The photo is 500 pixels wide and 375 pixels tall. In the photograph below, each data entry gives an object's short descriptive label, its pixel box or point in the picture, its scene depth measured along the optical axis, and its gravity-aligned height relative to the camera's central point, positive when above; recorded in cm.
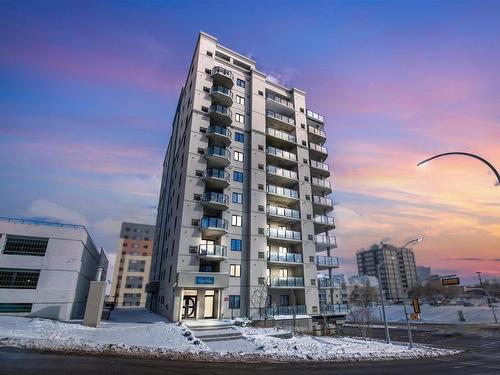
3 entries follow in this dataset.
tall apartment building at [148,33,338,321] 3234 +1177
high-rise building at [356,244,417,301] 18450 +930
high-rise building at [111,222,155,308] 9178 +794
